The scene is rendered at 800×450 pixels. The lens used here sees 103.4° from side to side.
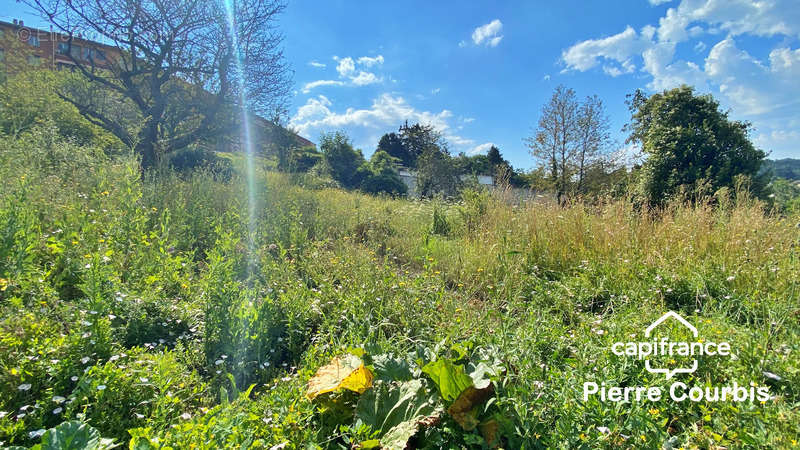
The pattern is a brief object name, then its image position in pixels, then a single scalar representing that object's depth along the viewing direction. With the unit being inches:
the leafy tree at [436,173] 674.8
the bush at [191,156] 438.9
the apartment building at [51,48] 312.5
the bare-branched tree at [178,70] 297.7
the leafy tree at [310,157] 821.6
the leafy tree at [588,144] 534.3
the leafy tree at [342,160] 820.6
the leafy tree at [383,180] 762.7
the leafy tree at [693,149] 336.2
